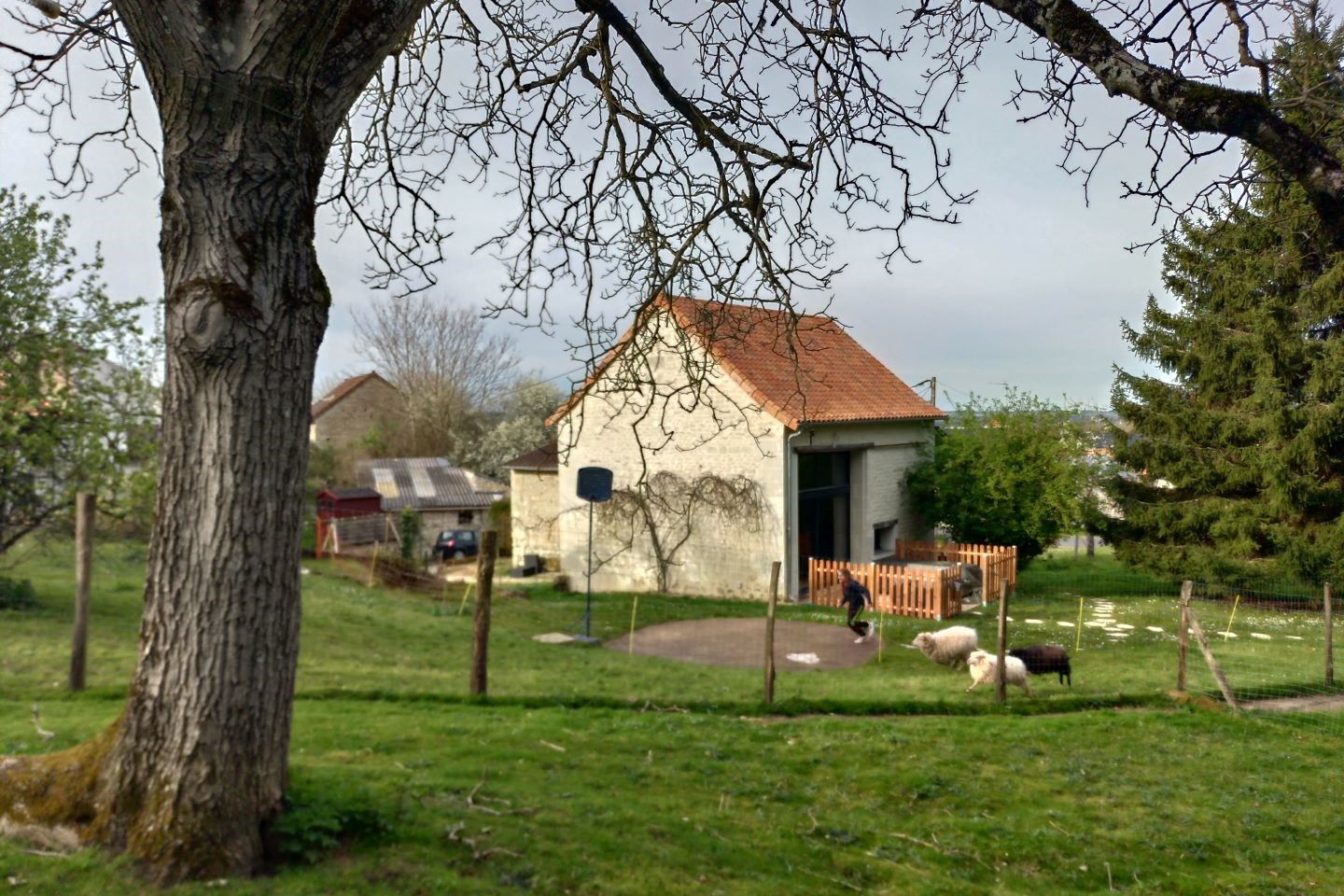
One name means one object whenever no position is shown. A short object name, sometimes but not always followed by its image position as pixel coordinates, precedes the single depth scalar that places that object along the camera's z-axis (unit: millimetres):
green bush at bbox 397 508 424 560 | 29594
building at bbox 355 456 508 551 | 36875
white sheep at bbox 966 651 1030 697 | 11773
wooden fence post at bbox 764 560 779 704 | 10440
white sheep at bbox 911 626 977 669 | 13883
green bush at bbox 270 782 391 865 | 4168
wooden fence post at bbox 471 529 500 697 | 9789
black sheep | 12875
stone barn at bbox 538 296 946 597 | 22328
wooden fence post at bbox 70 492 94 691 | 8992
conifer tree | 23359
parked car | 34600
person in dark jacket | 16203
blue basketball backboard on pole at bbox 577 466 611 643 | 16469
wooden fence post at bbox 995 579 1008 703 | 11289
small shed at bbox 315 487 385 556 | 30973
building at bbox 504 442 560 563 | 29812
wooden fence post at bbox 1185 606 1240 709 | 10914
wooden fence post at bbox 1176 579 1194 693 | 11673
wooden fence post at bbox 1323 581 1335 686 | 12781
